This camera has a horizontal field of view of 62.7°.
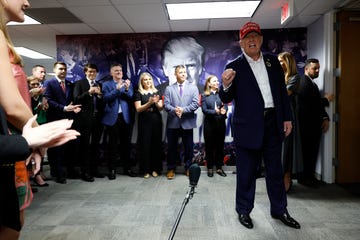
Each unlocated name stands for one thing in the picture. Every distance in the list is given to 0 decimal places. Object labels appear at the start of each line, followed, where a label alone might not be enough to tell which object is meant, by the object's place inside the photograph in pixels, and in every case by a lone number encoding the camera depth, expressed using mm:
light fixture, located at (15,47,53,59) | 7001
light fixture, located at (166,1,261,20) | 4012
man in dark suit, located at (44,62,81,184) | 4328
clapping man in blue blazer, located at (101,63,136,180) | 4637
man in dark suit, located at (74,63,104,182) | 4418
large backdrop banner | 5336
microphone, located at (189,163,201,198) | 1276
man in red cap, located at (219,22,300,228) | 2502
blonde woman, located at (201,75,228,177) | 4770
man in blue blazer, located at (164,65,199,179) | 4676
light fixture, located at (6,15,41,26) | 4511
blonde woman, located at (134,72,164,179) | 4656
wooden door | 4133
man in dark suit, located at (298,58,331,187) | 3959
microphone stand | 1275
